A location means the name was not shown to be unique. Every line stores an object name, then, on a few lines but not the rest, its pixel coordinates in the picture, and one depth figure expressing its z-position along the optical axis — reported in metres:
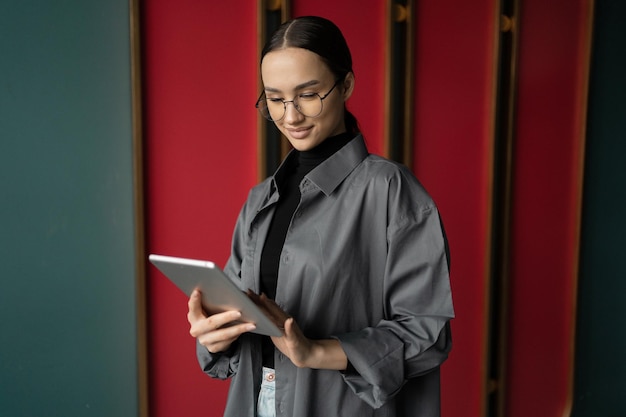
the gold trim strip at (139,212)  1.63
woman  1.01
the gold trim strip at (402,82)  2.07
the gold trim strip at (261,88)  1.79
